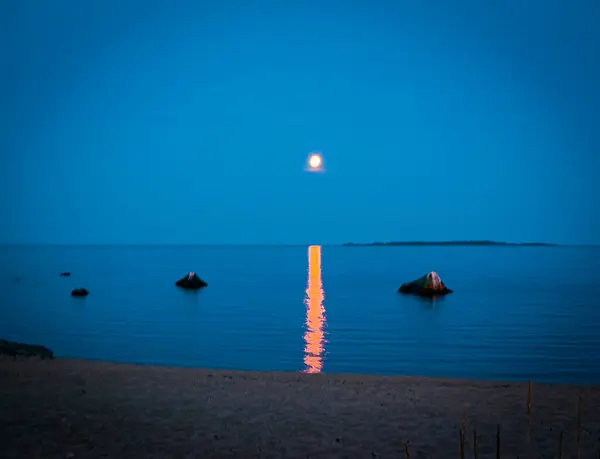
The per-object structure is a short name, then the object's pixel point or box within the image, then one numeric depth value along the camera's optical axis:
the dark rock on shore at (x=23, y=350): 21.55
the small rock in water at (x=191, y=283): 66.22
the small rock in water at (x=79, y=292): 57.59
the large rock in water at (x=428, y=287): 56.69
